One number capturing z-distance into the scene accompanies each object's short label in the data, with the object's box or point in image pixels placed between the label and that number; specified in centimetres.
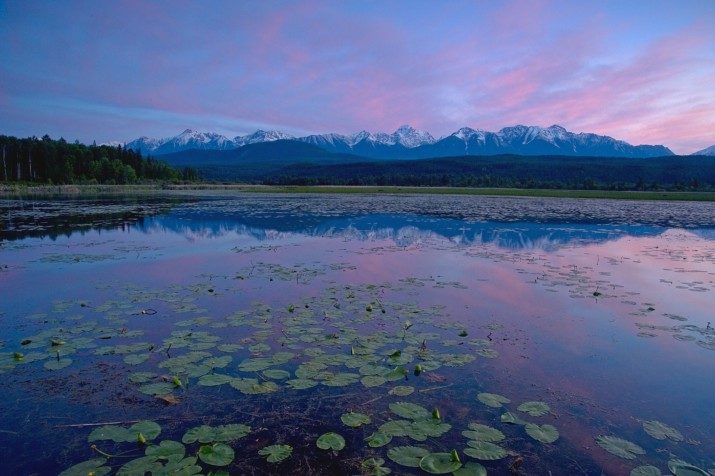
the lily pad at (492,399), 545
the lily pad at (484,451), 435
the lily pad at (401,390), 569
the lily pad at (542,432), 473
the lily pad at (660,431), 488
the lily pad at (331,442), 446
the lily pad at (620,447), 453
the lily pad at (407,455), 425
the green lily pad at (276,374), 602
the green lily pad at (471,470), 407
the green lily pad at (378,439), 454
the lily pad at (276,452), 425
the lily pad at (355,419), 491
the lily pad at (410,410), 509
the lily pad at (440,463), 410
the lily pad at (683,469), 421
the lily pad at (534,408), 525
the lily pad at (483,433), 468
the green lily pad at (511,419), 504
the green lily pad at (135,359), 649
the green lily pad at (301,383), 579
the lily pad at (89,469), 400
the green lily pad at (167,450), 424
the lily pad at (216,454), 415
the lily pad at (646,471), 420
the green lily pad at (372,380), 589
